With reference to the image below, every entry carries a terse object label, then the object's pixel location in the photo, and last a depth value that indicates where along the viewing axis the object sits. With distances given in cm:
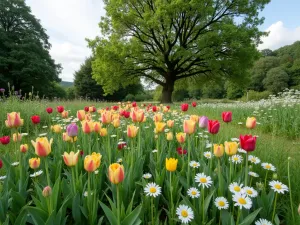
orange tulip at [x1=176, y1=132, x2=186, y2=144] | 194
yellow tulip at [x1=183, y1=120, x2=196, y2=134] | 174
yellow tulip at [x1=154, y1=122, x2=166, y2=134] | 211
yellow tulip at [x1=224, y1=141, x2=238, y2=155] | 159
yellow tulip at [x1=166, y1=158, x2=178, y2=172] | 137
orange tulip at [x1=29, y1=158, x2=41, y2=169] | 164
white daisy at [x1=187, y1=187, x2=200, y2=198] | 145
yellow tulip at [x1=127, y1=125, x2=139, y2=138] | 191
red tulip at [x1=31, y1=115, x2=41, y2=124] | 253
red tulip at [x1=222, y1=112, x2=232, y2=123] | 200
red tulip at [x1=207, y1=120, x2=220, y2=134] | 171
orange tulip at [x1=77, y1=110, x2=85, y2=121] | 251
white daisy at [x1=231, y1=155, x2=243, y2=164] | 196
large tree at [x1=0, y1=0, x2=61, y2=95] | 2408
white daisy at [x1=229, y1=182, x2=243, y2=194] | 138
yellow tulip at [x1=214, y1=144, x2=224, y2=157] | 157
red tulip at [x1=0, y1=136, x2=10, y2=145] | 210
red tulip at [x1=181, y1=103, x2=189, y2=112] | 307
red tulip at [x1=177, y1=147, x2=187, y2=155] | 227
